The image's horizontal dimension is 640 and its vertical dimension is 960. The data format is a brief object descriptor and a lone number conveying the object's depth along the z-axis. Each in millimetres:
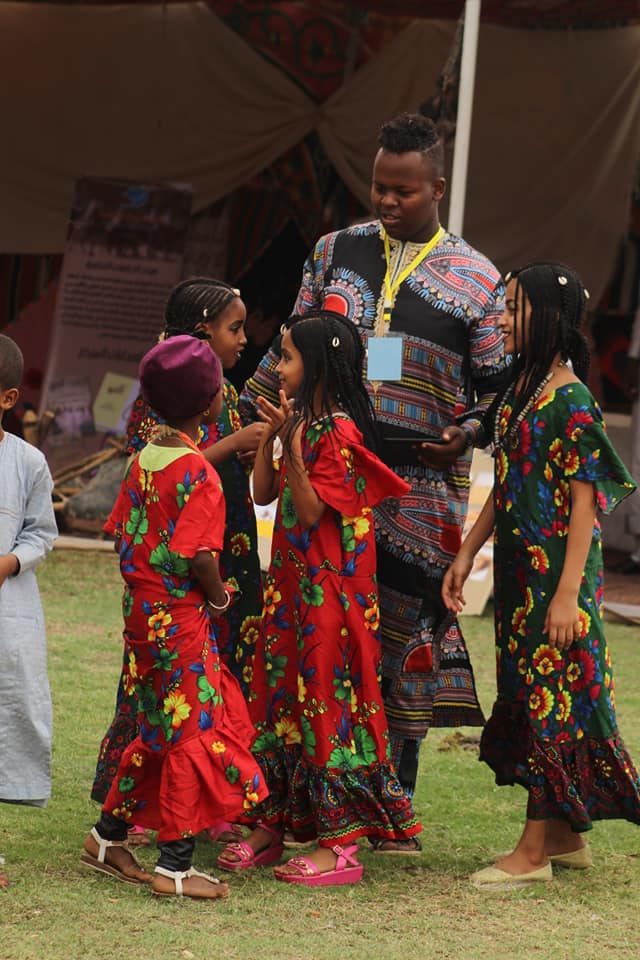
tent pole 12931
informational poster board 18725
